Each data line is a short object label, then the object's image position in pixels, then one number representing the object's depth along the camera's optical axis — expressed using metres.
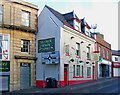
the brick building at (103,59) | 20.90
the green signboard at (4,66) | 12.13
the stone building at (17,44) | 12.33
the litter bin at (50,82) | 13.46
